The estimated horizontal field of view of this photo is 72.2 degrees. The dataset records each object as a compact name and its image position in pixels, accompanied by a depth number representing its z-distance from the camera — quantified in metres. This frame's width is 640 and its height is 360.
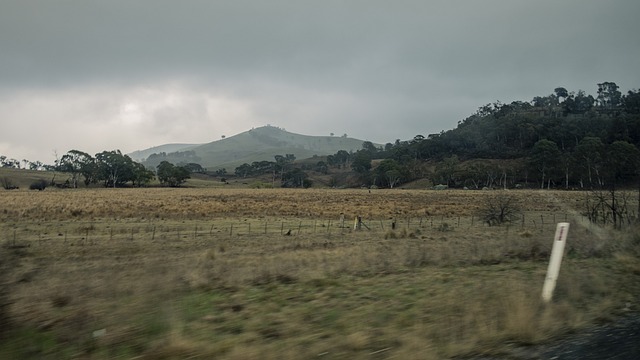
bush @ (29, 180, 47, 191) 94.81
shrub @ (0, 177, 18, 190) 98.68
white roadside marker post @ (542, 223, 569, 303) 7.02
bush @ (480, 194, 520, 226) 30.09
